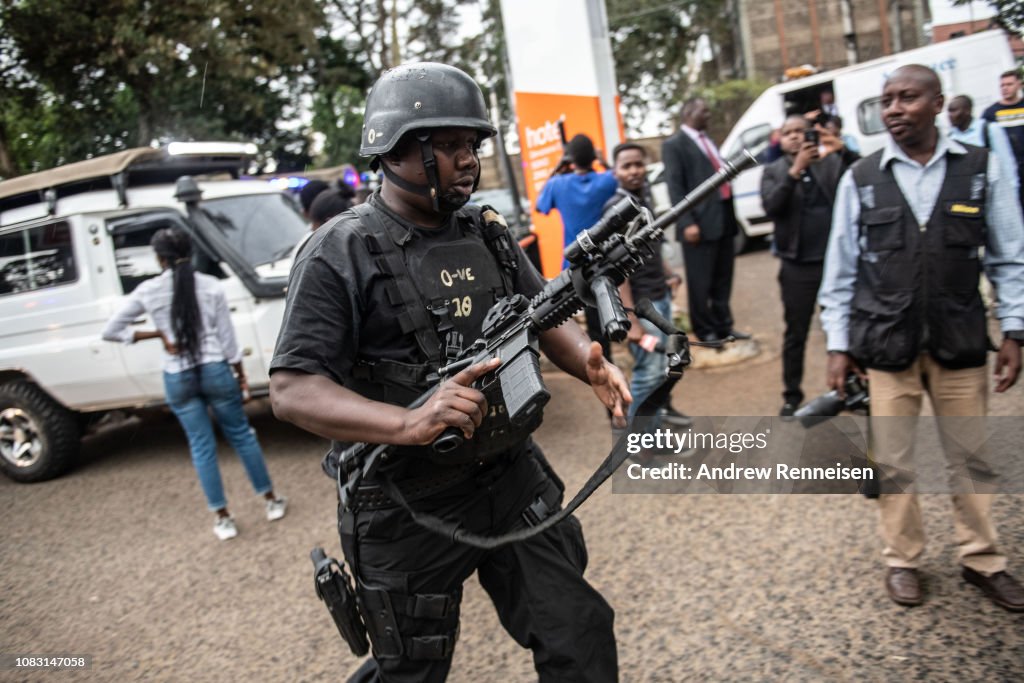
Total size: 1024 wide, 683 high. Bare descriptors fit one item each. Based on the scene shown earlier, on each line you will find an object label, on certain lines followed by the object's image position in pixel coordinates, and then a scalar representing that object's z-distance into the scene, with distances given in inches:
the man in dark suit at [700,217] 228.5
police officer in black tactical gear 75.7
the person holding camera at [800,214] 182.1
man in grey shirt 107.7
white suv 212.2
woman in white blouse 173.2
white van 355.3
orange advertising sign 269.0
